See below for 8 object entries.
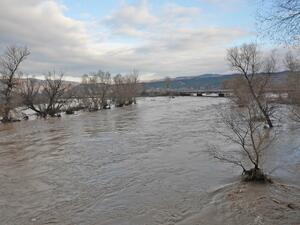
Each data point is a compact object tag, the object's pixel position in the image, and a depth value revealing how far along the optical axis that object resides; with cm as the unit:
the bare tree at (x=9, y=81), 4603
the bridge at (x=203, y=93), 11313
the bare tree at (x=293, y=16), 793
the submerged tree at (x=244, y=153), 1370
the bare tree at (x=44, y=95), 5281
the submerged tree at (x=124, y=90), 7756
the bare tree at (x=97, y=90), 6575
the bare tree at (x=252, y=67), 3384
